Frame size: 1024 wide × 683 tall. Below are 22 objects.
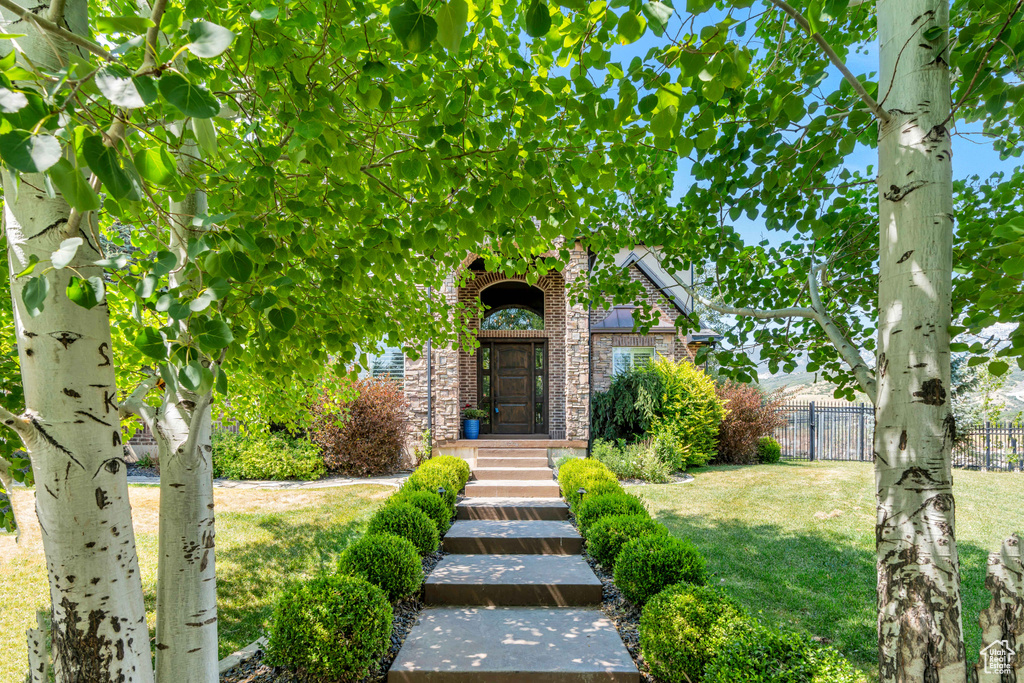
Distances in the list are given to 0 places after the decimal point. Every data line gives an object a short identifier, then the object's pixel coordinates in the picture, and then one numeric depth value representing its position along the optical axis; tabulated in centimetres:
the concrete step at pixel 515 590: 470
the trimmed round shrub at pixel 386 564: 410
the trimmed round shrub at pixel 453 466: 771
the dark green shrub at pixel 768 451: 1393
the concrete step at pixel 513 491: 853
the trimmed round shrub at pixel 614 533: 488
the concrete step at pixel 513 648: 338
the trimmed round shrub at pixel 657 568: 397
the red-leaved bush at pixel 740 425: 1352
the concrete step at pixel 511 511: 727
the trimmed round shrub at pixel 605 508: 563
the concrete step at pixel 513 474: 957
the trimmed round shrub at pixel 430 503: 580
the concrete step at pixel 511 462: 1015
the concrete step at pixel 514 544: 600
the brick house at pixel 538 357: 1127
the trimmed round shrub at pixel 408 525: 498
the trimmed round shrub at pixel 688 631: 303
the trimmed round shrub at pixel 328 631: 316
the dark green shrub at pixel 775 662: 242
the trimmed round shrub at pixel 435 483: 679
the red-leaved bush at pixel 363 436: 1093
